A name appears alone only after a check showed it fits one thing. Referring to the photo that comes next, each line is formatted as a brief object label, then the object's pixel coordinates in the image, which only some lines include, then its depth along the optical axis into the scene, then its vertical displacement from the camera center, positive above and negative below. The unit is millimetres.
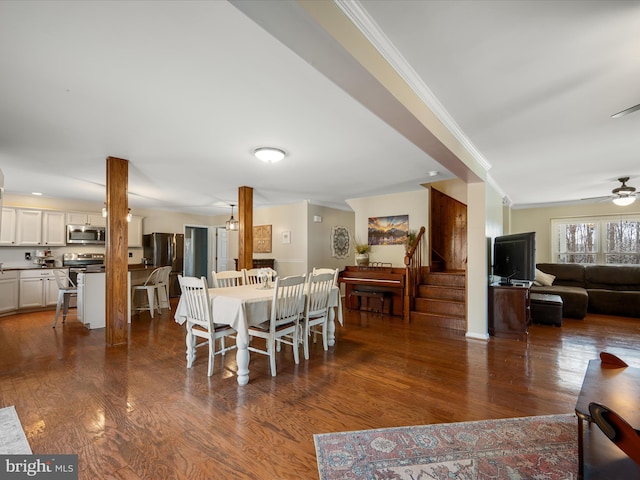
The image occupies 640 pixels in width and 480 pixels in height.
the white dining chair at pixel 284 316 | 2770 -743
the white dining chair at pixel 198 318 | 2723 -733
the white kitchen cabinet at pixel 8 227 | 5480 +322
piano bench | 5268 -953
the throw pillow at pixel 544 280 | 5980 -735
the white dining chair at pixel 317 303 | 3230 -695
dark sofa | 5152 -859
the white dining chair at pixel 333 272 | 3556 -370
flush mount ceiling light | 3318 +1063
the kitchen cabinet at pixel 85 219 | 6281 +567
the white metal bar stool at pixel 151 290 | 5153 -882
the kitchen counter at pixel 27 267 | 5449 -466
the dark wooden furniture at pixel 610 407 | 1262 -733
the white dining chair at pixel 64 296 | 4574 -864
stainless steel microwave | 6195 +219
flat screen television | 3764 -176
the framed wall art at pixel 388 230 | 6109 +326
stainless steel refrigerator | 7008 -200
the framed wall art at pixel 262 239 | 7758 +147
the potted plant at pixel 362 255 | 6184 -228
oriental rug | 1542 -1225
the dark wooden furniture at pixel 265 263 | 6858 -458
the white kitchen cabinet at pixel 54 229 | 5930 +311
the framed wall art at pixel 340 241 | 7723 +92
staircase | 4574 -954
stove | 5941 -367
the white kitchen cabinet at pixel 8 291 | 5141 -859
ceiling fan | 4758 +882
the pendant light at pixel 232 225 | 6441 +434
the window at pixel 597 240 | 6468 +126
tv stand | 3898 -920
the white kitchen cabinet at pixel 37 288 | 5402 -869
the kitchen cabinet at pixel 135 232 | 6973 +297
